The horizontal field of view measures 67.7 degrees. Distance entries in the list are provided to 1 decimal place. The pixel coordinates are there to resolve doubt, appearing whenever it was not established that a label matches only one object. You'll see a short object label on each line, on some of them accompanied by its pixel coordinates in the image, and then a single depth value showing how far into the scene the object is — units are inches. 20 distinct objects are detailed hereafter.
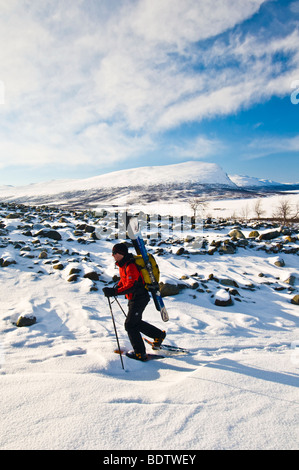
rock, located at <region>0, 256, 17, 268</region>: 341.0
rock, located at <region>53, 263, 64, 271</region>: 343.9
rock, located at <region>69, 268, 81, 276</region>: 322.2
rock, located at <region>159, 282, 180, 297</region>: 290.5
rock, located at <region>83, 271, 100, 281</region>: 317.7
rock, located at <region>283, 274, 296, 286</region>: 343.0
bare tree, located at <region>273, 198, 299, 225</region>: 1382.9
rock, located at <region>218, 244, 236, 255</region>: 453.8
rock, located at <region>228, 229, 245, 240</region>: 548.7
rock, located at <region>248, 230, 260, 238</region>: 562.6
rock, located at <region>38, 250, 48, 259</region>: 383.7
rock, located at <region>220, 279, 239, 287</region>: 332.2
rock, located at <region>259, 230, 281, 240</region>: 543.5
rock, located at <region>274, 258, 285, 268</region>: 402.6
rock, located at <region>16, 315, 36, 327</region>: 200.8
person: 149.0
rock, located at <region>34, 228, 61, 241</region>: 498.6
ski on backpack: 154.2
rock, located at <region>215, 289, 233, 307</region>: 272.8
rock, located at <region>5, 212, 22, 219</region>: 653.1
